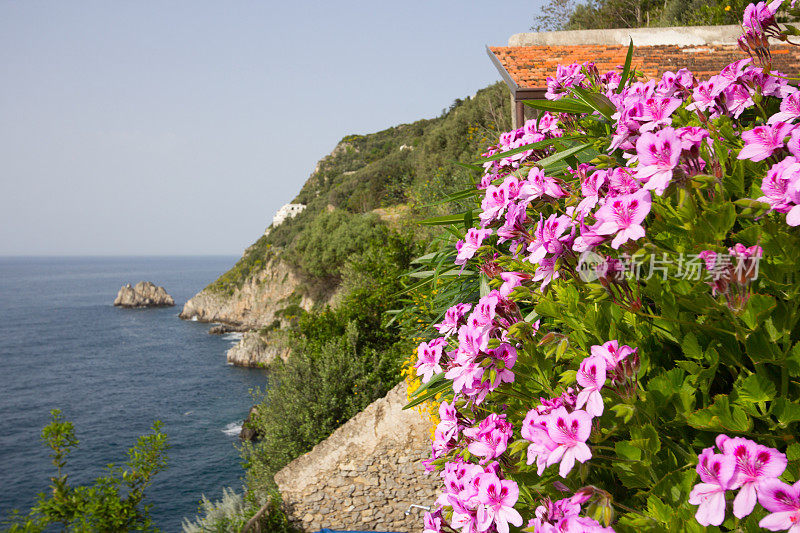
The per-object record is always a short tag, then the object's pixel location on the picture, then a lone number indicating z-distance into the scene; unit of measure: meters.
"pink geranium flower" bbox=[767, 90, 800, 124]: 1.07
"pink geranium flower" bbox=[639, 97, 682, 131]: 1.18
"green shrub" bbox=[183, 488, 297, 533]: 7.42
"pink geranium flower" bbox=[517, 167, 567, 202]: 1.35
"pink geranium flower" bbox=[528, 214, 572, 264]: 1.16
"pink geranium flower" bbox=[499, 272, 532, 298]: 1.34
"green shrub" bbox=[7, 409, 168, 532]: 5.18
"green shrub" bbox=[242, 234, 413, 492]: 9.28
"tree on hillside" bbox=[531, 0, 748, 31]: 16.77
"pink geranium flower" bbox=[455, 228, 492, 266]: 1.52
